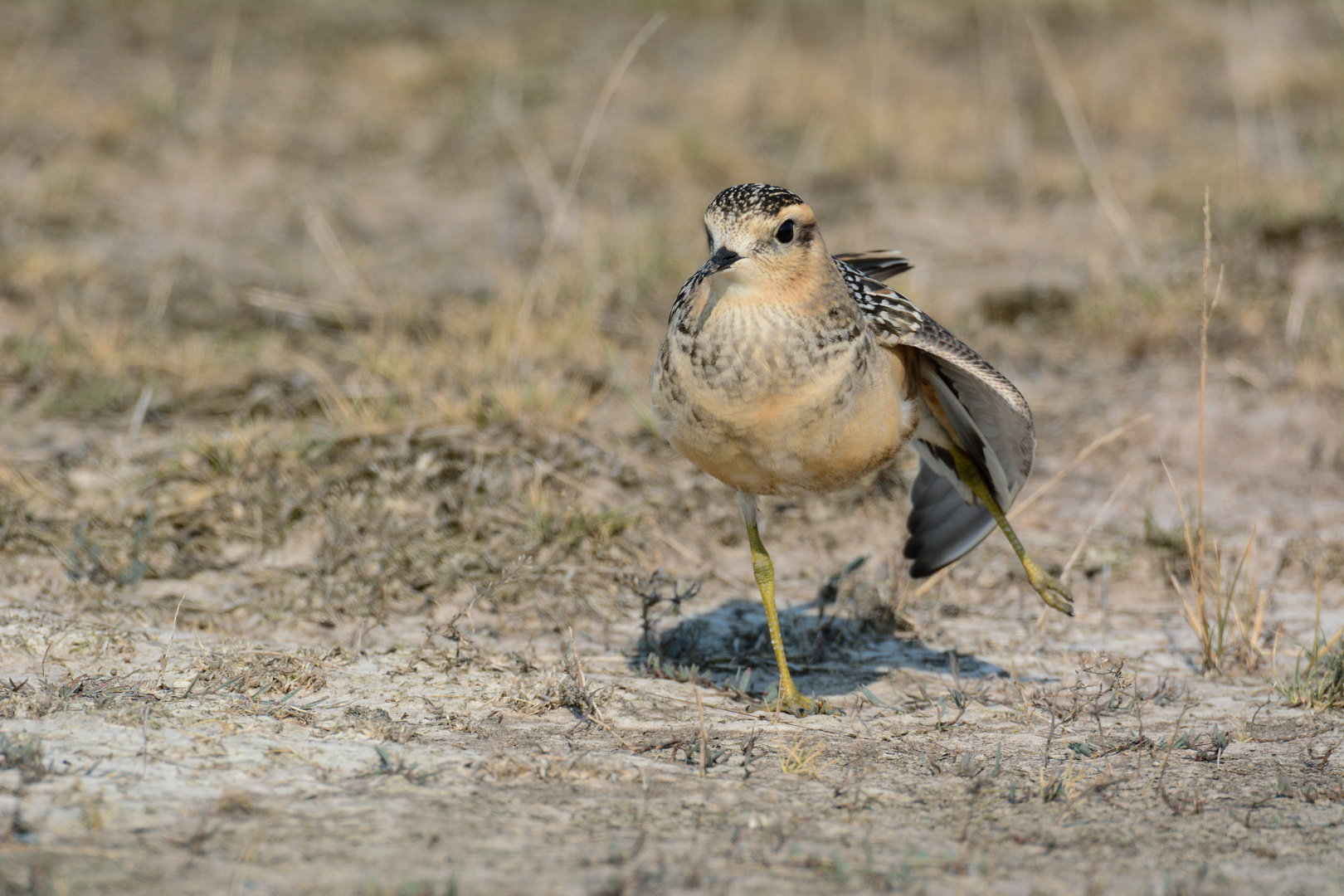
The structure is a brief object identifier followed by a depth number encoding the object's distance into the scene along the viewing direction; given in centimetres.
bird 796
